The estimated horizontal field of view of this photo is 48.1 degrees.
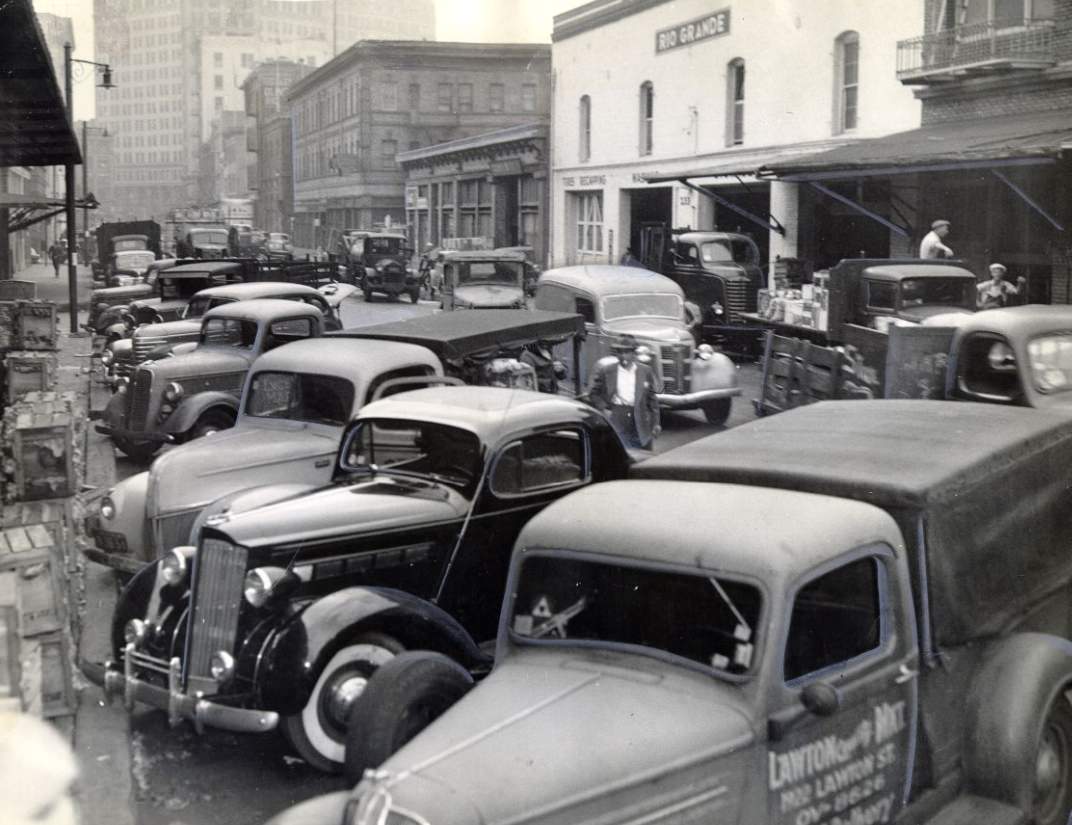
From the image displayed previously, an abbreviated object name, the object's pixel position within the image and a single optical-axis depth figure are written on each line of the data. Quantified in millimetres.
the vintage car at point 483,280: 22672
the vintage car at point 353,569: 5715
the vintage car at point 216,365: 12328
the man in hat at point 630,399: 12766
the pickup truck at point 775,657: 3727
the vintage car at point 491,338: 10734
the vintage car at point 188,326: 14352
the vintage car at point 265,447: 8516
